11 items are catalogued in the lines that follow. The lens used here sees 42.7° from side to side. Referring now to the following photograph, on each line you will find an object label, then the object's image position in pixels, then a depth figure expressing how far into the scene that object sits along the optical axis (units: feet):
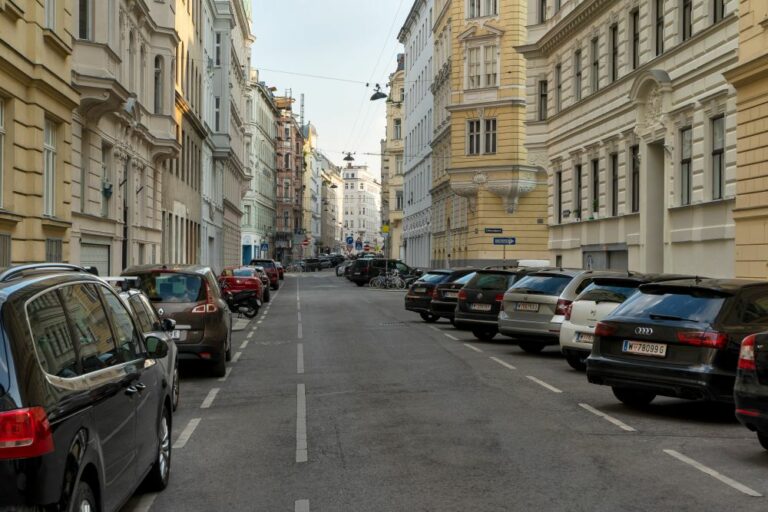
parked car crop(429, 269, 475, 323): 84.74
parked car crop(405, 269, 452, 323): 90.07
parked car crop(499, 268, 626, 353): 57.26
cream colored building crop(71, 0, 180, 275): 75.66
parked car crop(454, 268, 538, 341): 70.03
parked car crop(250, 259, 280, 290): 186.47
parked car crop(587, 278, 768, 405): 33.09
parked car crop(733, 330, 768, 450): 26.91
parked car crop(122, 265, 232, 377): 47.32
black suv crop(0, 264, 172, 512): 13.85
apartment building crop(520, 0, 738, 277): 77.46
